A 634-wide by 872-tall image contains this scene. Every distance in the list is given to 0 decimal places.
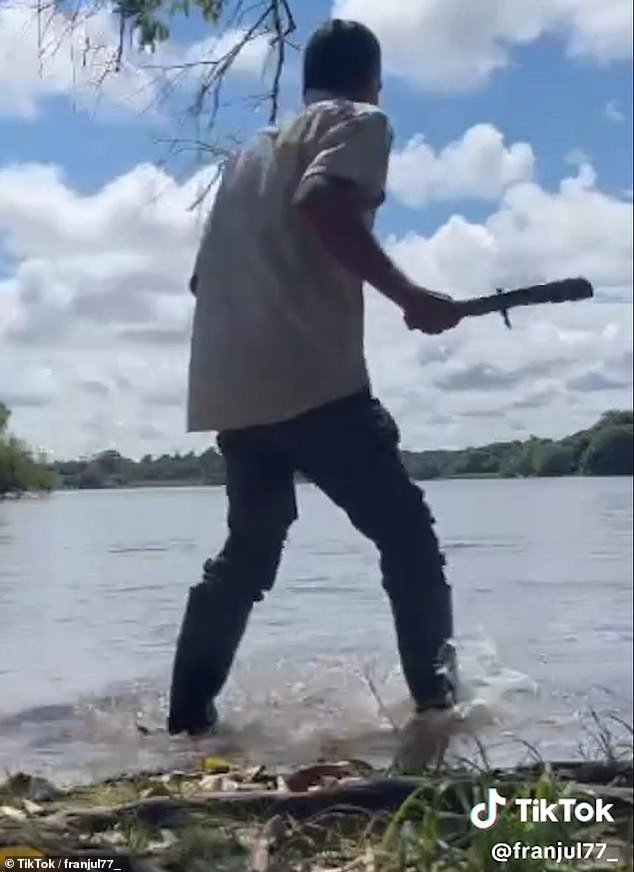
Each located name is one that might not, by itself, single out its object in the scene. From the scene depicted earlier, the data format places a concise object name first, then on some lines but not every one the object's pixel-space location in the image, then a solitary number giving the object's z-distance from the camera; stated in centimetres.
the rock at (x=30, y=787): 198
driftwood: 183
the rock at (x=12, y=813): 186
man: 203
